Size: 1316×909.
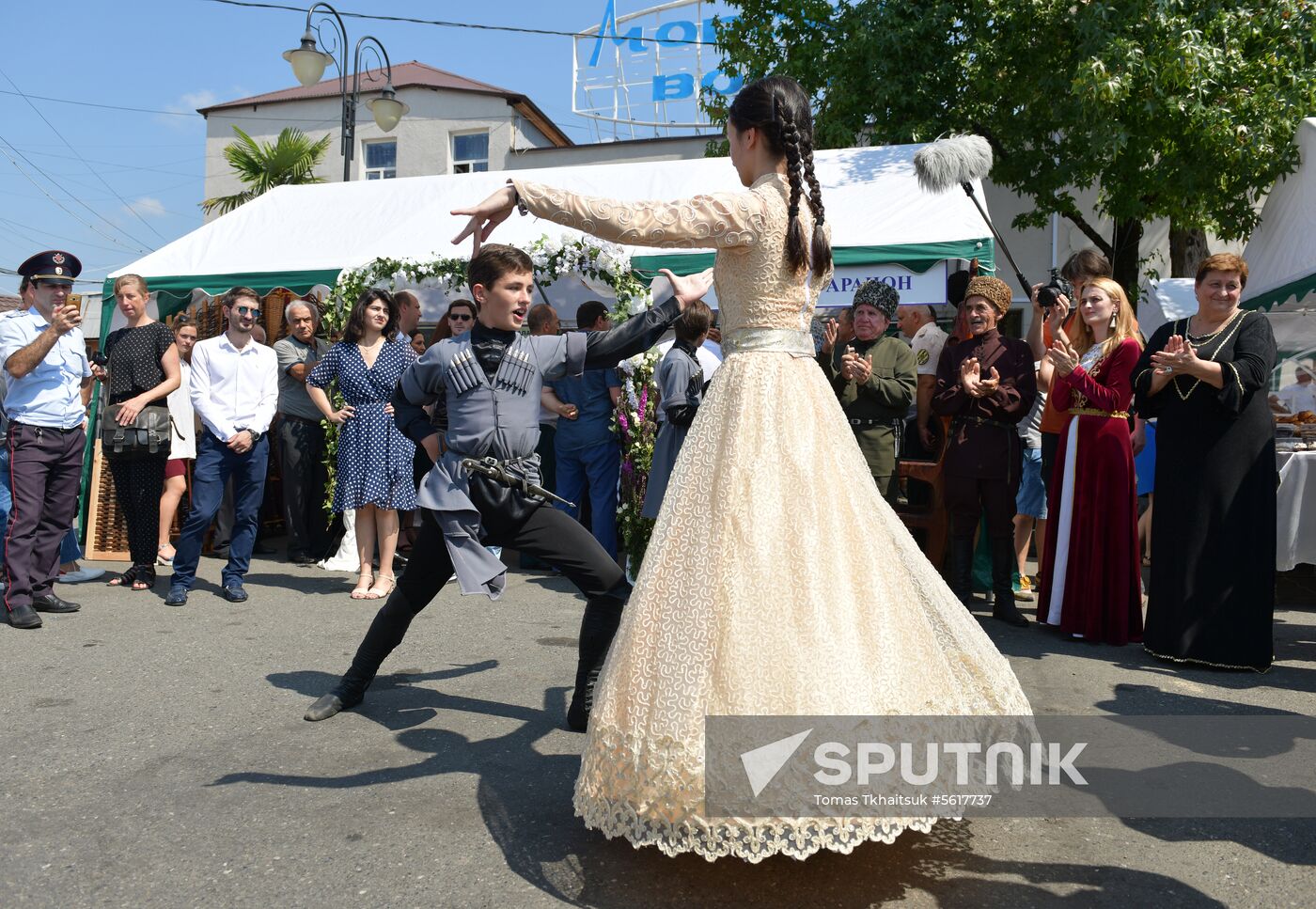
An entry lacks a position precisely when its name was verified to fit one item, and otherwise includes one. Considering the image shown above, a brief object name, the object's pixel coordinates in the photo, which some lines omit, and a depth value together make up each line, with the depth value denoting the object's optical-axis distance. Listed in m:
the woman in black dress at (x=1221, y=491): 5.32
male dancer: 4.07
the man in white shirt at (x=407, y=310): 9.27
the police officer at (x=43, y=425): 6.30
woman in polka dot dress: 7.37
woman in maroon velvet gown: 5.95
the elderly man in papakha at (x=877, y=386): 6.73
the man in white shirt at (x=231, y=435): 7.12
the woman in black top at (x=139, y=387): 7.38
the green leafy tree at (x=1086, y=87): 12.41
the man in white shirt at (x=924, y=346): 7.32
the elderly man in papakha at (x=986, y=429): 6.36
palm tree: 23.19
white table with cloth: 7.12
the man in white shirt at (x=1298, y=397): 10.45
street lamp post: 15.54
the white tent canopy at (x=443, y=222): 9.04
